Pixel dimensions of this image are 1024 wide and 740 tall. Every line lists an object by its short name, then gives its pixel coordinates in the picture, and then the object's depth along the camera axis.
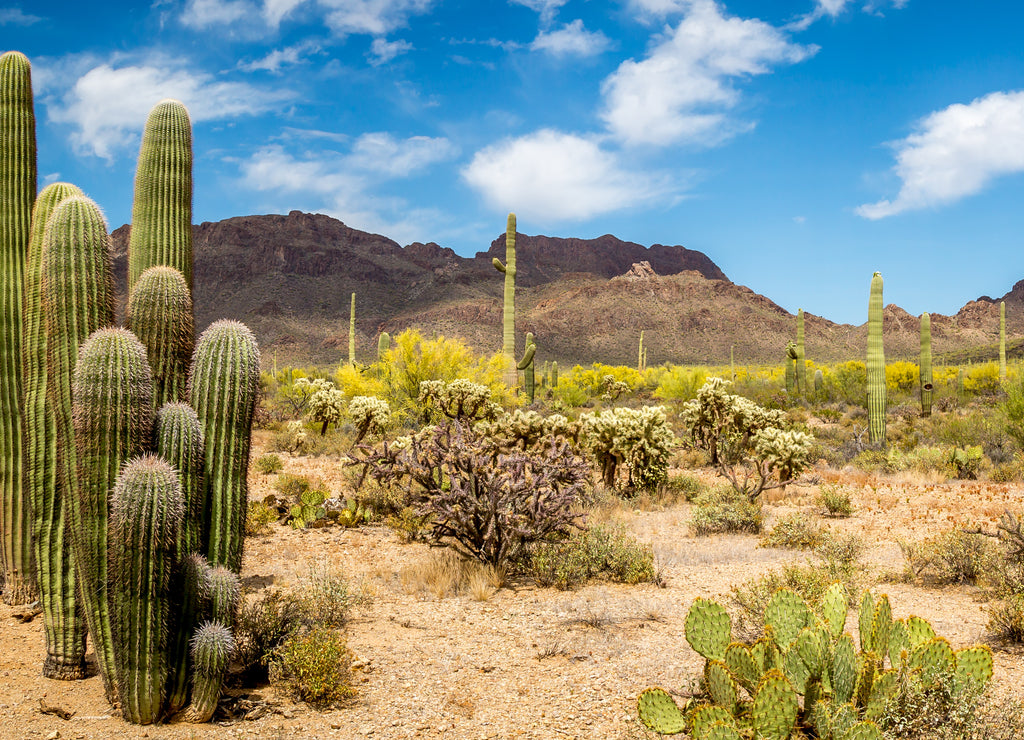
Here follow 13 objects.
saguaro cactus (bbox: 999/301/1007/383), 28.93
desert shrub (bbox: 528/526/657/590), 7.00
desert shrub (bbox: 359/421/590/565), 7.21
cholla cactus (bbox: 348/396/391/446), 14.11
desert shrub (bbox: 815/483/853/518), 10.33
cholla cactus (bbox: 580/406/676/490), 11.36
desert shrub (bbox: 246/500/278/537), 9.14
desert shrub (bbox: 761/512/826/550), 8.38
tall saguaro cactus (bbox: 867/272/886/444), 17.58
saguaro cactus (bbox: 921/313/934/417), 23.00
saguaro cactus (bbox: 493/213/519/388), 19.94
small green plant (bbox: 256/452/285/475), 13.61
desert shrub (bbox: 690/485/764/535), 9.42
